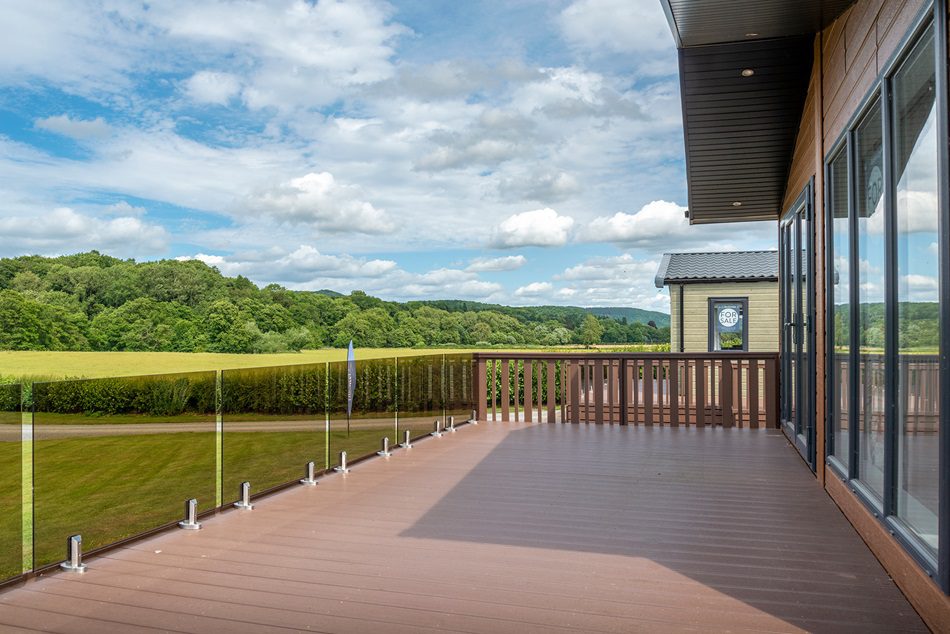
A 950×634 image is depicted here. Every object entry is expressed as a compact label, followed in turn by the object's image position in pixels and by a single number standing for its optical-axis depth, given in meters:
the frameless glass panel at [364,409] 5.24
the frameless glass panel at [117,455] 3.07
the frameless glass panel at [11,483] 2.86
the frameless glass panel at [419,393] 6.57
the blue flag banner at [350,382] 5.39
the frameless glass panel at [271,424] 4.16
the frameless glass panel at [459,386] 7.75
